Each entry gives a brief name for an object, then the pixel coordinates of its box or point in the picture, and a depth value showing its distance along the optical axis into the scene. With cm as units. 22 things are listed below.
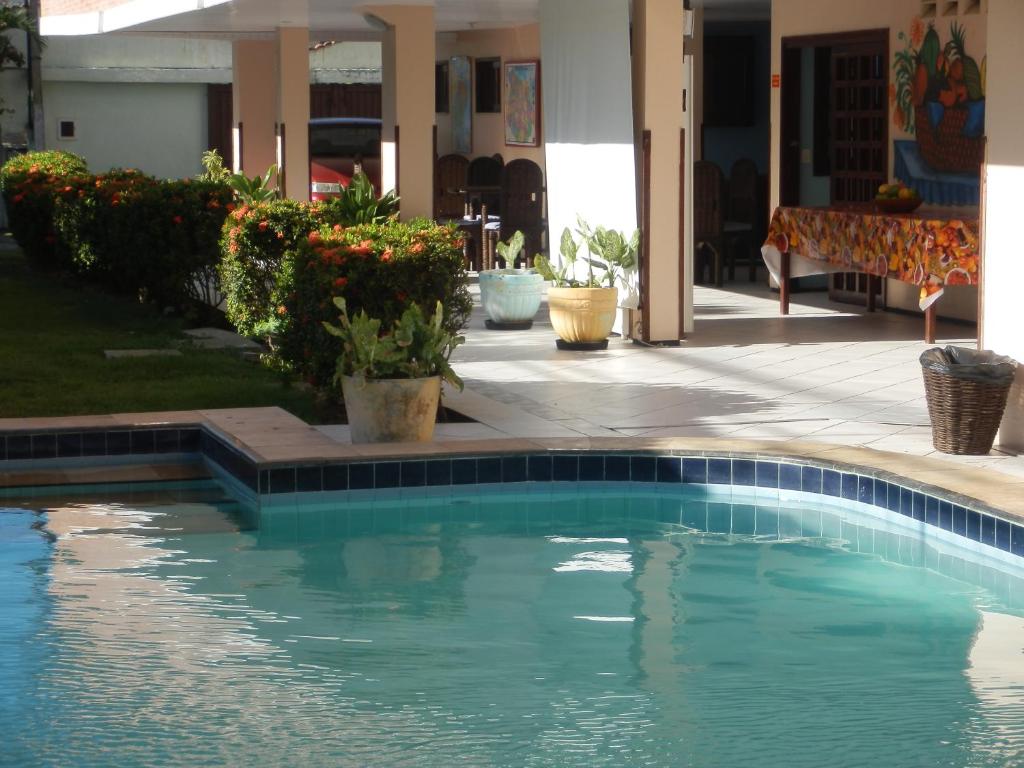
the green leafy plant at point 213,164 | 1878
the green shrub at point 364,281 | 832
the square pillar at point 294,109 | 1830
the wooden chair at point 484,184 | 1875
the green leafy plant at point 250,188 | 1195
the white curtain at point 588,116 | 1152
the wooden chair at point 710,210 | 1584
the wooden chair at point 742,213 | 1672
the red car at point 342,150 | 2009
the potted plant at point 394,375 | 748
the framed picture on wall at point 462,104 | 2123
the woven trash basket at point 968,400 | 743
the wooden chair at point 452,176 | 1936
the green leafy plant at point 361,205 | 977
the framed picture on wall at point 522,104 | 1916
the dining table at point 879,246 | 1127
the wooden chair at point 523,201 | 1620
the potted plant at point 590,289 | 1127
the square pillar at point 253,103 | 2231
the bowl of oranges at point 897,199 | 1227
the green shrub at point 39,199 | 1656
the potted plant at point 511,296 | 1264
